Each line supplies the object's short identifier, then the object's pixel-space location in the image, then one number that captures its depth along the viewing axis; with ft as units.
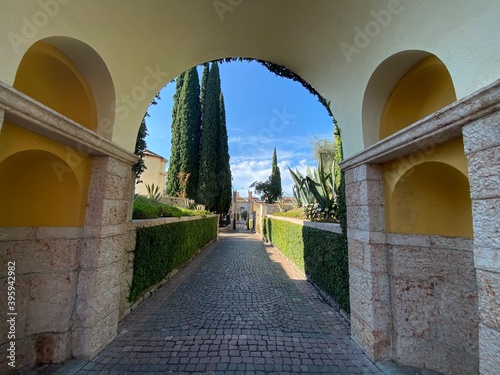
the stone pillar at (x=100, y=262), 9.02
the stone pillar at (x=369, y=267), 9.10
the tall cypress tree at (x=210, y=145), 69.26
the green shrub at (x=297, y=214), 31.31
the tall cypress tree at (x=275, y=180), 104.53
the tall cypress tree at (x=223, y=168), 72.90
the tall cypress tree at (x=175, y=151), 67.26
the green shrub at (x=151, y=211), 16.53
